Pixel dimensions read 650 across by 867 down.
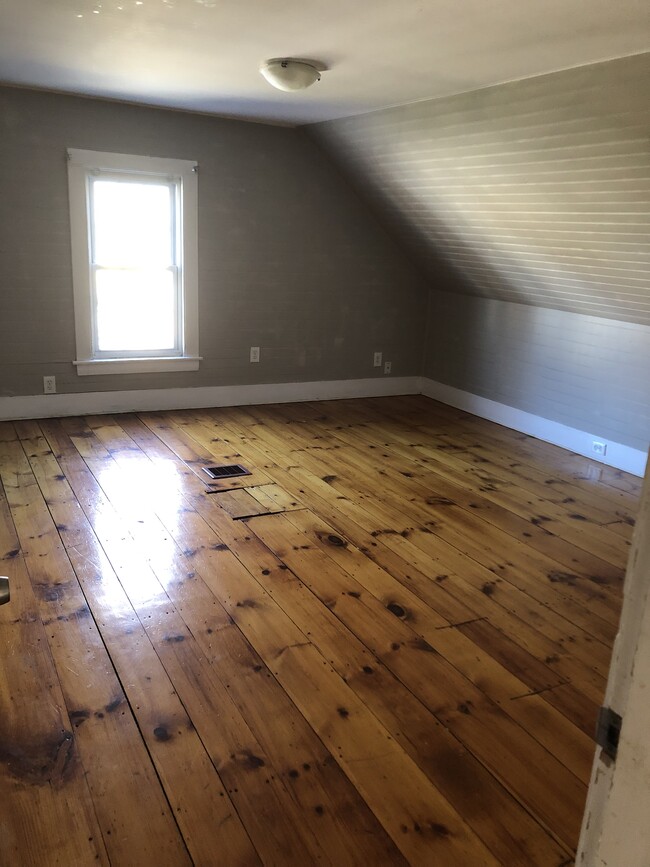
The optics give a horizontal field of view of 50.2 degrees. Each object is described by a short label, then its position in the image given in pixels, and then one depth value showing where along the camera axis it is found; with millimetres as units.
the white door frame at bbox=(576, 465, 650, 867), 640
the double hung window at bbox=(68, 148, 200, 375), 4754
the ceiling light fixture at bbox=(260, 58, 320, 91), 3236
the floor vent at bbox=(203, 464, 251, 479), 4012
